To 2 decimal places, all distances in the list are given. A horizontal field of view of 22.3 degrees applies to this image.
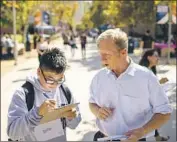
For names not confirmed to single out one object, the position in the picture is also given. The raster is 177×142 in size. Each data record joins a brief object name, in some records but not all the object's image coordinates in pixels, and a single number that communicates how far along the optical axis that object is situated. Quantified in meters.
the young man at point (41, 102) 3.08
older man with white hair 3.30
